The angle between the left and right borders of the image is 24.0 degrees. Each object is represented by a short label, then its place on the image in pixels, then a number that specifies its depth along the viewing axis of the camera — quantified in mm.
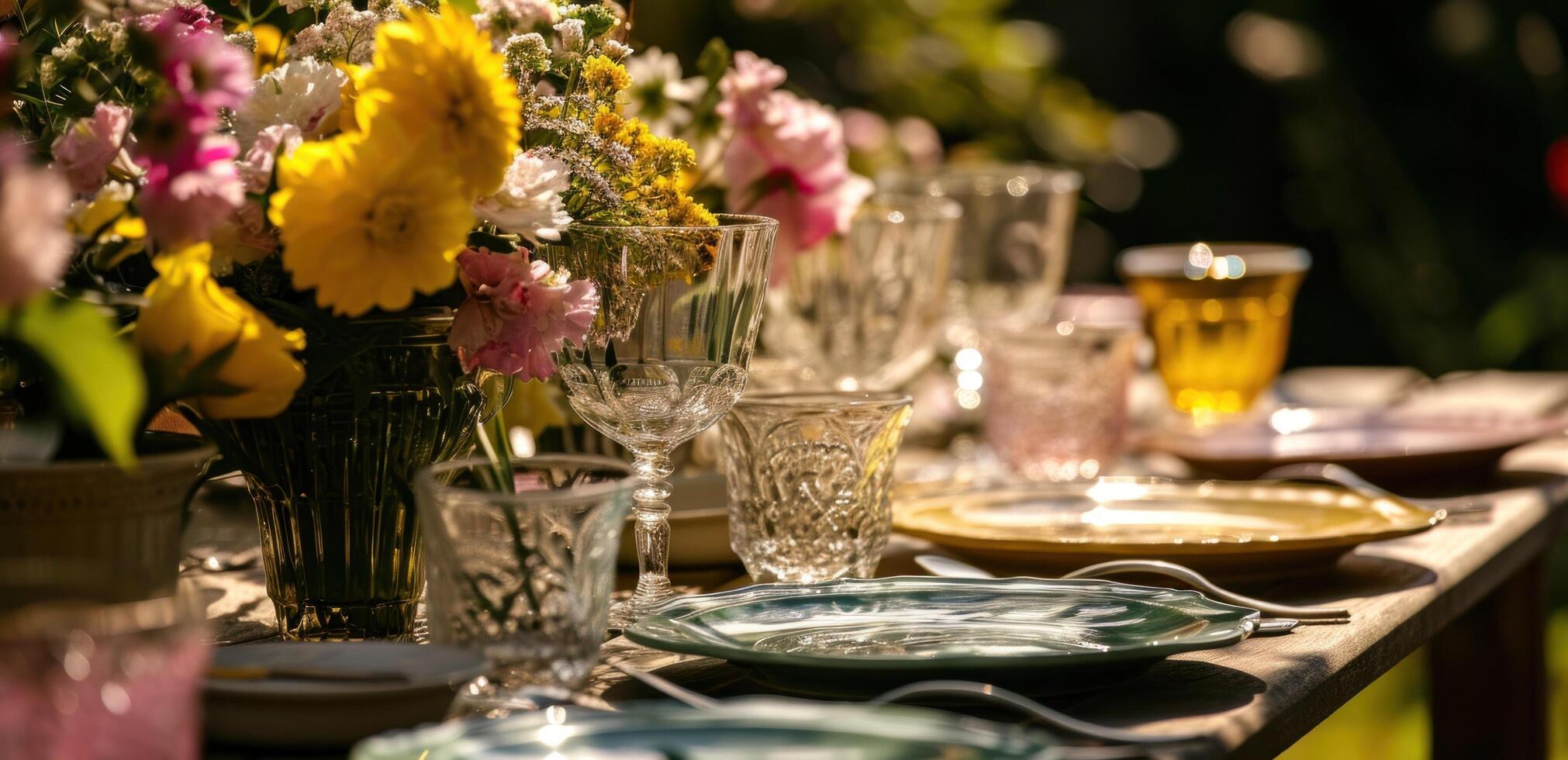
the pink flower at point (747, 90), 1851
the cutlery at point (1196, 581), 1578
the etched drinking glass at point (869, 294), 1989
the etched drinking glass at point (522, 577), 1395
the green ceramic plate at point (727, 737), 1319
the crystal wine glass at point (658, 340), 1557
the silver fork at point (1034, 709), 1374
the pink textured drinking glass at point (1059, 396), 1966
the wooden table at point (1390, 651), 1446
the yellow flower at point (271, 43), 1568
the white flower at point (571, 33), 1566
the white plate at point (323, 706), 1369
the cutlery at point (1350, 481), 1852
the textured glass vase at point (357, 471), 1509
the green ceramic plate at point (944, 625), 1432
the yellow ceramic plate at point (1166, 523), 1650
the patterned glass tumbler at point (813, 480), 1626
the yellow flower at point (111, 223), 1405
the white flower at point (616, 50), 1599
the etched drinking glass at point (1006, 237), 2171
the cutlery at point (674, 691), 1391
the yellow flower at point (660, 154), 1578
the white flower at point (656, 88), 1836
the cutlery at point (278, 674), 1387
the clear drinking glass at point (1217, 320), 2136
